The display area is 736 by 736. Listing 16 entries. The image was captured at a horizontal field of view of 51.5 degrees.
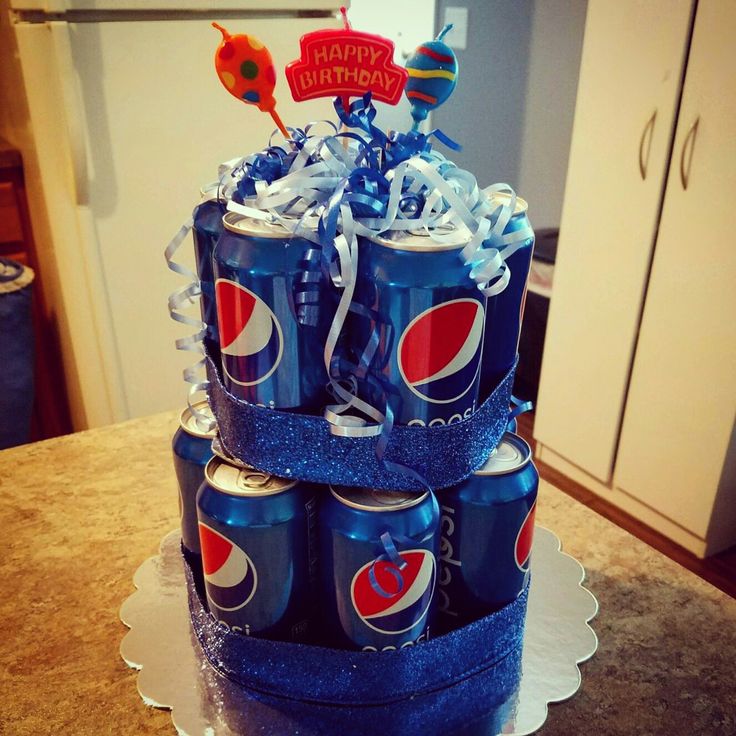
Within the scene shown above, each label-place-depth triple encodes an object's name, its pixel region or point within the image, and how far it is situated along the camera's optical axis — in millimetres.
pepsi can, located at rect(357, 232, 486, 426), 535
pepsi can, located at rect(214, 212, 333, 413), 547
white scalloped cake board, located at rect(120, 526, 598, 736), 626
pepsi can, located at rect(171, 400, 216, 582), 697
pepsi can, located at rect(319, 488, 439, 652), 570
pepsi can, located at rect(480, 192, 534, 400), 625
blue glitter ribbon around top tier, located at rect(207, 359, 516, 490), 569
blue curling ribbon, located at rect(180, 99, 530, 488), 544
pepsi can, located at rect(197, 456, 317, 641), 590
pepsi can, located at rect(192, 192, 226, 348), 665
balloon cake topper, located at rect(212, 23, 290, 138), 581
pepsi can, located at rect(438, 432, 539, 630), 629
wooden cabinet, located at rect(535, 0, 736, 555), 1657
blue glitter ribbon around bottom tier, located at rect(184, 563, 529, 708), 611
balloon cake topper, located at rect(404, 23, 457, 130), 600
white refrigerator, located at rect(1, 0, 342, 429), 1503
